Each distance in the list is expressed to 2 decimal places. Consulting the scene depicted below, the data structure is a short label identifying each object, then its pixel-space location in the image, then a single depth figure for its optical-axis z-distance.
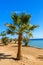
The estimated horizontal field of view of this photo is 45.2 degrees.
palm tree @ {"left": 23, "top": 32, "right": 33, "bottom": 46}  6.20
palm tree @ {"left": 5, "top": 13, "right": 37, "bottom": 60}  5.96
